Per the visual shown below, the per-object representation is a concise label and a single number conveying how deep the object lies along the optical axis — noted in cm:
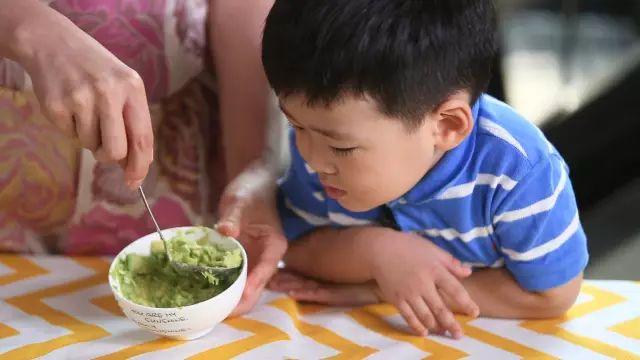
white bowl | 82
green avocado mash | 87
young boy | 76
